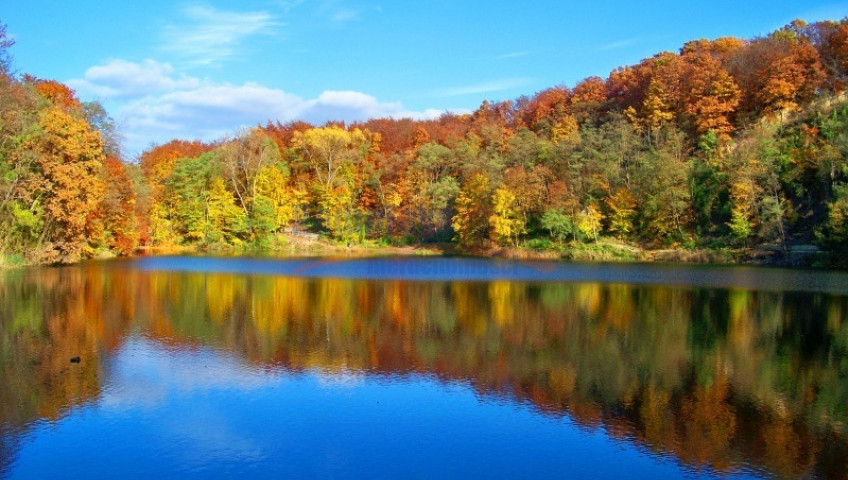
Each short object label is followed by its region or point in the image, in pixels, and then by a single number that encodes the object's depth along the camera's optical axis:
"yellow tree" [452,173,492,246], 50.94
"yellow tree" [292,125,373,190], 61.36
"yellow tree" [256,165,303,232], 57.94
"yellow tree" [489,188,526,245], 48.84
